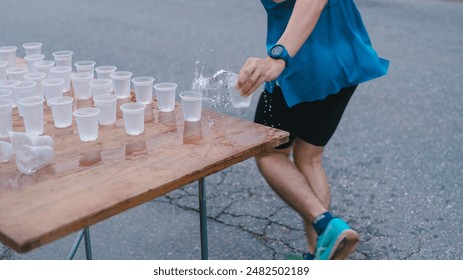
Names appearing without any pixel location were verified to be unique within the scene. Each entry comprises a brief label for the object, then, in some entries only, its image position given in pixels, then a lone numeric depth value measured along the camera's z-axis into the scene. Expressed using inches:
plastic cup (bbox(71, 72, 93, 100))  107.0
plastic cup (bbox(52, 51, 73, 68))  117.3
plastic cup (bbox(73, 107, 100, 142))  89.0
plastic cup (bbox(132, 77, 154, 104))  103.8
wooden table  67.7
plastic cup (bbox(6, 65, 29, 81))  111.9
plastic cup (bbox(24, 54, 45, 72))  119.3
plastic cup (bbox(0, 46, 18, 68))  123.0
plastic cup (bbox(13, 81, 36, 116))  100.3
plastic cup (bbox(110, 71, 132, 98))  105.7
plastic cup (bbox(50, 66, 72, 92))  112.3
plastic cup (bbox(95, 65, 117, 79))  113.3
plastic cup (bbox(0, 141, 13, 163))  82.2
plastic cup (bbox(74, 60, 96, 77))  115.8
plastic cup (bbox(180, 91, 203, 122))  96.8
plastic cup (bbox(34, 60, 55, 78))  113.7
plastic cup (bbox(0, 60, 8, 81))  113.2
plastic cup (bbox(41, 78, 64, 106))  103.3
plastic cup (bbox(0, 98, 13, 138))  90.9
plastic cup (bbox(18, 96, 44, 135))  91.6
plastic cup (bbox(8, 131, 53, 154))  80.9
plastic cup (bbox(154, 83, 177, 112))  101.1
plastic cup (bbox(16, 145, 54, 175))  78.7
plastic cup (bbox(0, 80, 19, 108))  101.7
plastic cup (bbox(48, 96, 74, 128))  94.0
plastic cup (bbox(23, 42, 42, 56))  126.2
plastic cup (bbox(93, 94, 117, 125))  95.0
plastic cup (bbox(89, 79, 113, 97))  104.0
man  92.5
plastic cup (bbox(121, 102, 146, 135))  91.1
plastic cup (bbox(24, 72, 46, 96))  107.3
